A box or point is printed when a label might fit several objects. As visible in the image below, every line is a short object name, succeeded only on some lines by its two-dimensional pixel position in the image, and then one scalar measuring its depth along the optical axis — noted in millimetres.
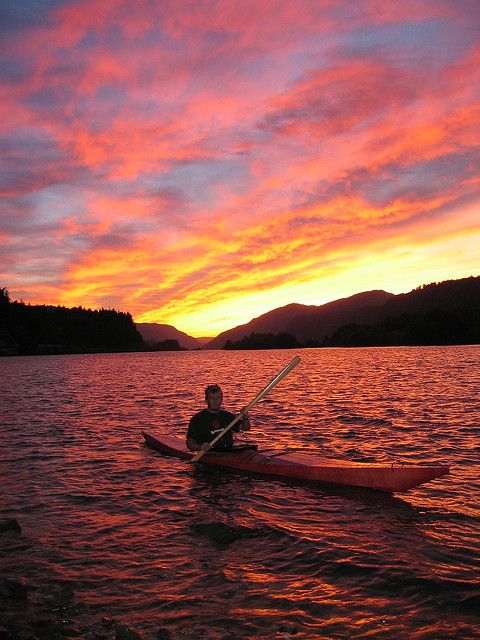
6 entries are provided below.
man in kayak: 12141
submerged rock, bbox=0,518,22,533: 8125
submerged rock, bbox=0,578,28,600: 5848
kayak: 9211
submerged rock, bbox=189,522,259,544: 7809
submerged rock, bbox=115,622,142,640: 4891
